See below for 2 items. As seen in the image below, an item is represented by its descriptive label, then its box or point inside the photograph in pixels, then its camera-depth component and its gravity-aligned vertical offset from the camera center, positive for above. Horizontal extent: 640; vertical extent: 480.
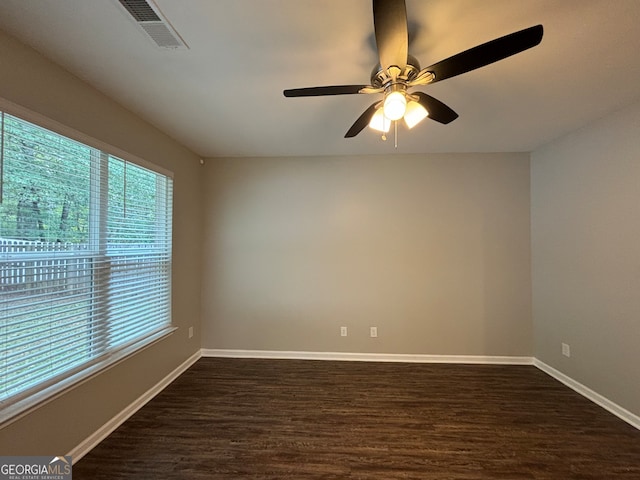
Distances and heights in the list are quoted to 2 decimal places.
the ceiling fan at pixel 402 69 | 1.21 +0.84
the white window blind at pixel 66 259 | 1.63 -0.09
